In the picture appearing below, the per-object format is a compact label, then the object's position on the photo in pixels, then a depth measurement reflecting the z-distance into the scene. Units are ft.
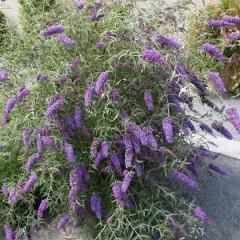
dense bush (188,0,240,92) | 16.82
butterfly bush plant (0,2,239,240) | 6.87
